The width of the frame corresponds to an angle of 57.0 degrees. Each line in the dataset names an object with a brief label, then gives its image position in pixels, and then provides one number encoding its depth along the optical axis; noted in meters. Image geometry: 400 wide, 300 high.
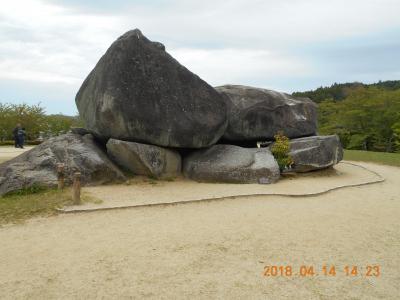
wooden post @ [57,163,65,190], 9.54
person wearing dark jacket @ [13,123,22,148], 24.25
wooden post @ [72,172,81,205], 8.37
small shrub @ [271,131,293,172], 12.65
